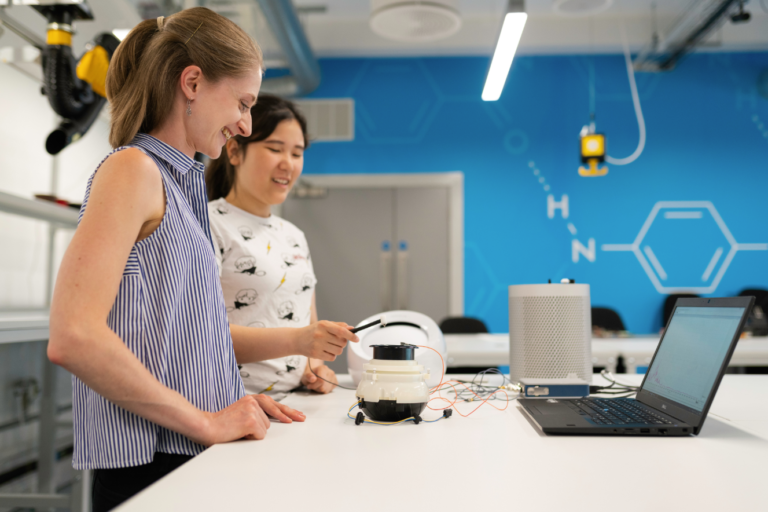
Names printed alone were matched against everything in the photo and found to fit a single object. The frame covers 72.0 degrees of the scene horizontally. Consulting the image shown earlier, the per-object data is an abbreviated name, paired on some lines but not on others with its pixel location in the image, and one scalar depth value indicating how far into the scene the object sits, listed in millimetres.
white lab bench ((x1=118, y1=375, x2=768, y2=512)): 610
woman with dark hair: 1333
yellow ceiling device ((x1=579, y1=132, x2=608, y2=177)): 3777
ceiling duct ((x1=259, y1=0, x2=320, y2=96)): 3297
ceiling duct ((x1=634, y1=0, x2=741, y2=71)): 3822
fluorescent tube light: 1801
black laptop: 909
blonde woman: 707
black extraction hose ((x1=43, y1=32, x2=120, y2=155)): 1748
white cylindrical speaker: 1310
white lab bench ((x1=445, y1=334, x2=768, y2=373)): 2436
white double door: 4547
